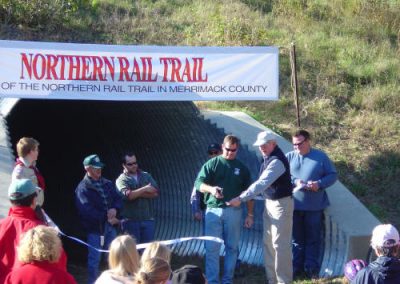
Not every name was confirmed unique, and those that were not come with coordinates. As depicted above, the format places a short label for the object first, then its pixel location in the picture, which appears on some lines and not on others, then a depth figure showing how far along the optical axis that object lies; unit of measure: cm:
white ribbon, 921
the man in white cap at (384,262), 565
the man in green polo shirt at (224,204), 971
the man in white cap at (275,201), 938
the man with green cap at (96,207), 987
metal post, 1300
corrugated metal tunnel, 1297
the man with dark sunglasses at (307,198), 1016
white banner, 1106
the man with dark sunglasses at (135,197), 1024
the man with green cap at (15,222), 644
